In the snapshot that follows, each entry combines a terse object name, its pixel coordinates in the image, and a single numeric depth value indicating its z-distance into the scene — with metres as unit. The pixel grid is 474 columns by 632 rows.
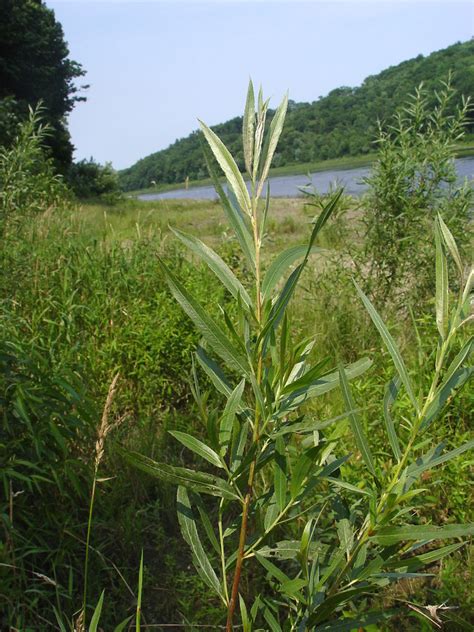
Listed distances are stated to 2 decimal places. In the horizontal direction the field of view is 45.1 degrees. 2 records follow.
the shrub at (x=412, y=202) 3.47
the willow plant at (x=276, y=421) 0.70
